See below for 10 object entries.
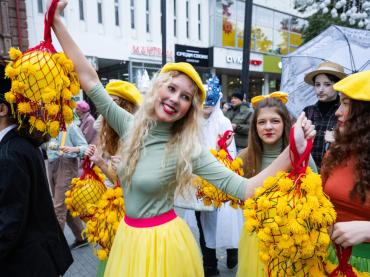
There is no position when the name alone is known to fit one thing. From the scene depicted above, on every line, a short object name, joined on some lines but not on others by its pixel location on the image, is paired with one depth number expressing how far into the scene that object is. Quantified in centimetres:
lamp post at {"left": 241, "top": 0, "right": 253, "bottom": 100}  695
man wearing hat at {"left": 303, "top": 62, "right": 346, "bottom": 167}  342
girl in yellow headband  261
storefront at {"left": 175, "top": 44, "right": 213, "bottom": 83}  1563
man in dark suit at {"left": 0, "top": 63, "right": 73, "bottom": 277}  162
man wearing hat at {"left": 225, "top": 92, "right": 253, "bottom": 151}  592
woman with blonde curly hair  174
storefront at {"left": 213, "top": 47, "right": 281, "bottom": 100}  1858
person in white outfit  368
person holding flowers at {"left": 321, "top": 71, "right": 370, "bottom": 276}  153
